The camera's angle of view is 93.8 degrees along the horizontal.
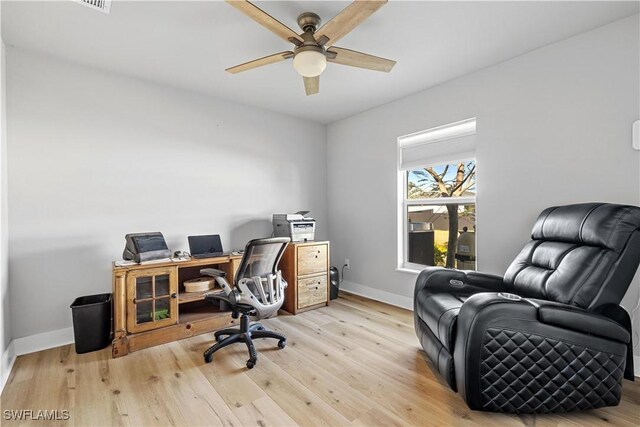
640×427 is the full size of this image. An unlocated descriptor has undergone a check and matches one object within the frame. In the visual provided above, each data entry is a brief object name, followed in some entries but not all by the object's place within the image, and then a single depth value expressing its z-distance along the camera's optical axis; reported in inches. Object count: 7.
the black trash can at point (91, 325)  92.7
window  118.7
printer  135.1
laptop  115.8
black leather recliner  60.4
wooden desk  93.0
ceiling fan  61.8
